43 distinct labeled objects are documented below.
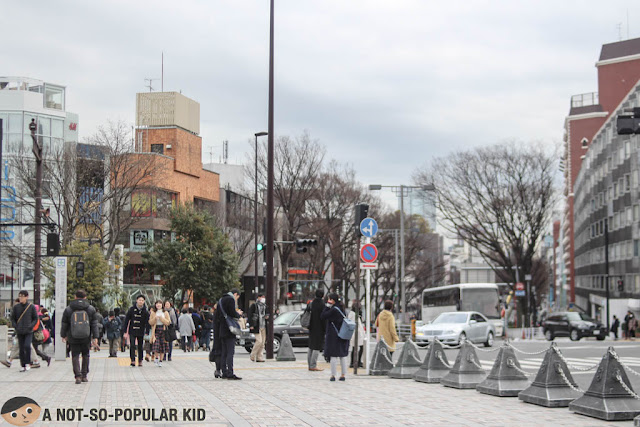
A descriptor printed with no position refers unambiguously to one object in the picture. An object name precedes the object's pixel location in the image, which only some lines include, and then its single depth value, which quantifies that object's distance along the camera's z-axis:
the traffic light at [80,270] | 32.38
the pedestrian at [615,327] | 46.69
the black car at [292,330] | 29.09
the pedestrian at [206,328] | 31.86
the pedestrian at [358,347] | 17.69
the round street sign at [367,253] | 17.95
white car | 33.94
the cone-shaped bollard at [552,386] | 11.21
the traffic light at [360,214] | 17.80
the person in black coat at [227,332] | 15.12
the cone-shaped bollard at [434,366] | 15.29
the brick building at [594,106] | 79.31
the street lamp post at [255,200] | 48.55
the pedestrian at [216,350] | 15.40
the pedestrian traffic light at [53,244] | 26.22
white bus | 47.90
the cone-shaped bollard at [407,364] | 16.34
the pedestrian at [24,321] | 18.25
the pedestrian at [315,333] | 17.83
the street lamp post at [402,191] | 48.70
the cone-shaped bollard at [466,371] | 13.95
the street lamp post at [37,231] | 27.52
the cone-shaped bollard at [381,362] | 17.17
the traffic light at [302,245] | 36.22
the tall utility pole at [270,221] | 23.61
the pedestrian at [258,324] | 20.25
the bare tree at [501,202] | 48.53
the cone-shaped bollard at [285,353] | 22.14
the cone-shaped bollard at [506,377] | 12.59
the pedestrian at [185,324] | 28.91
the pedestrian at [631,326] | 44.34
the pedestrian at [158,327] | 21.73
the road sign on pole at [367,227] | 17.86
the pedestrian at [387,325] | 18.11
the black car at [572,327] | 42.12
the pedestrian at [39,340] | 20.78
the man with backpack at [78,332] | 15.18
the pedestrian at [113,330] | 27.36
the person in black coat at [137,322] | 20.44
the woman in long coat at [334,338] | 15.53
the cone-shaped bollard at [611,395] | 9.83
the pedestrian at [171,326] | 23.55
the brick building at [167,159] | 60.68
